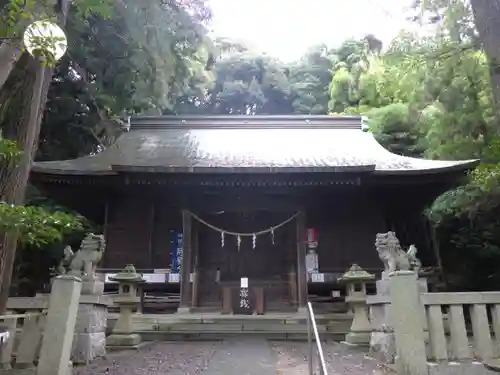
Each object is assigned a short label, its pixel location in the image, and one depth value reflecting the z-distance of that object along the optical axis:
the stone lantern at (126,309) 7.60
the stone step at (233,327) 8.97
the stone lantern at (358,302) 7.72
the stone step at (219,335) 8.73
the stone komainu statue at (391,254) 6.17
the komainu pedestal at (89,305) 6.19
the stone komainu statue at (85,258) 6.56
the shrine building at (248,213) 10.23
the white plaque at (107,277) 10.29
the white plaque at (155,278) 10.70
